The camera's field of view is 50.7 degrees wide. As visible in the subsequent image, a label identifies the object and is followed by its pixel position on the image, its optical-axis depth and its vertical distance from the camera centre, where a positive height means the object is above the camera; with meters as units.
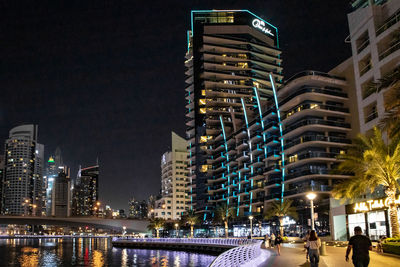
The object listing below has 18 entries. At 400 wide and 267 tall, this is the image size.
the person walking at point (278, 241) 35.95 -2.12
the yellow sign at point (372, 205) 45.29 +1.01
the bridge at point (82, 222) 127.19 -0.50
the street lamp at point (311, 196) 34.16 +1.52
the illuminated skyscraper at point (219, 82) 138.25 +47.37
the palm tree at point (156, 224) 135.75 -1.76
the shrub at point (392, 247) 27.96 -2.30
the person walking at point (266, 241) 48.69 -2.84
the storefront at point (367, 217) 46.84 -0.40
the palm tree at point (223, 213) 109.57 +0.98
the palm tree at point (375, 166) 34.12 +4.01
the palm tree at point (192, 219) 127.33 -0.39
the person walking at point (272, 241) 49.31 -2.94
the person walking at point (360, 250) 13.86 -1.16
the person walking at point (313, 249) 19.22 -1.54
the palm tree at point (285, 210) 80.19 +1.03
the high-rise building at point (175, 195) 193.38 +10.51
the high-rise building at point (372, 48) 52.28 +21.40
